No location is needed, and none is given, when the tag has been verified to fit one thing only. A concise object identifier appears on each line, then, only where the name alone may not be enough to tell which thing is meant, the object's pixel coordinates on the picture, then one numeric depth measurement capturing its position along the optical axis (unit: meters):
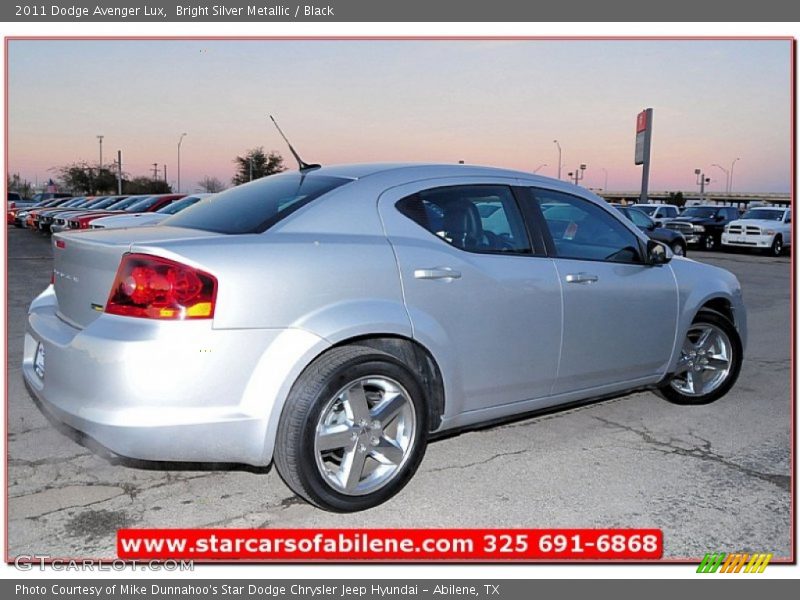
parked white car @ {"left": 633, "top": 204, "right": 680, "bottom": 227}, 28.00
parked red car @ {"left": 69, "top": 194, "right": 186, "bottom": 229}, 17.94
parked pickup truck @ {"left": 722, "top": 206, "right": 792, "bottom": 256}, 23.61
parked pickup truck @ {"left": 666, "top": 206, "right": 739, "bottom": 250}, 25.59
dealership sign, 40.81
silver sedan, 3.10
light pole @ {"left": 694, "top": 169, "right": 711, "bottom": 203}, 86.22
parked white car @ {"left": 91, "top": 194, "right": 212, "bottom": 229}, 12.12
